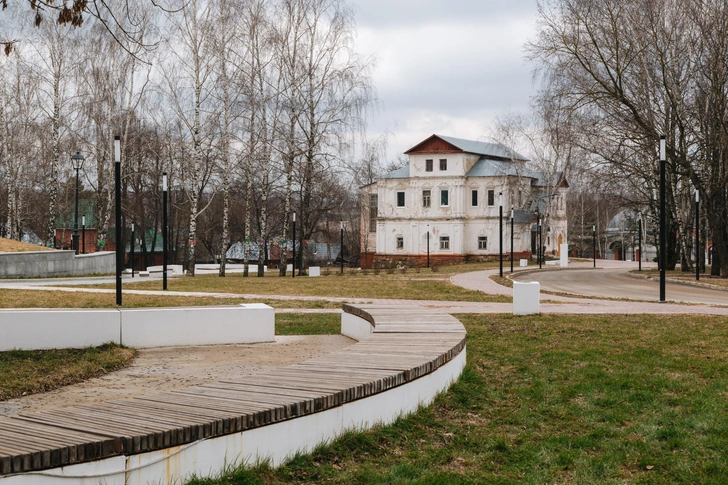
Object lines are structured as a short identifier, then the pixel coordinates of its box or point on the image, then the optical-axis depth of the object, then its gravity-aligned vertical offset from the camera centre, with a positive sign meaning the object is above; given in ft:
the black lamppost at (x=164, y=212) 71.22 +3.45
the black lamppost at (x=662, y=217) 61.11 +2.29
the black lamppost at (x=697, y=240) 100.48 +0.72
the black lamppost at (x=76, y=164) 100.10 +11.02
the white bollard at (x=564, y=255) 167.02 -1.79
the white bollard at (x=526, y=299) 47.21 -3.12
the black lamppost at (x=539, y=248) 154.68 -0.39
